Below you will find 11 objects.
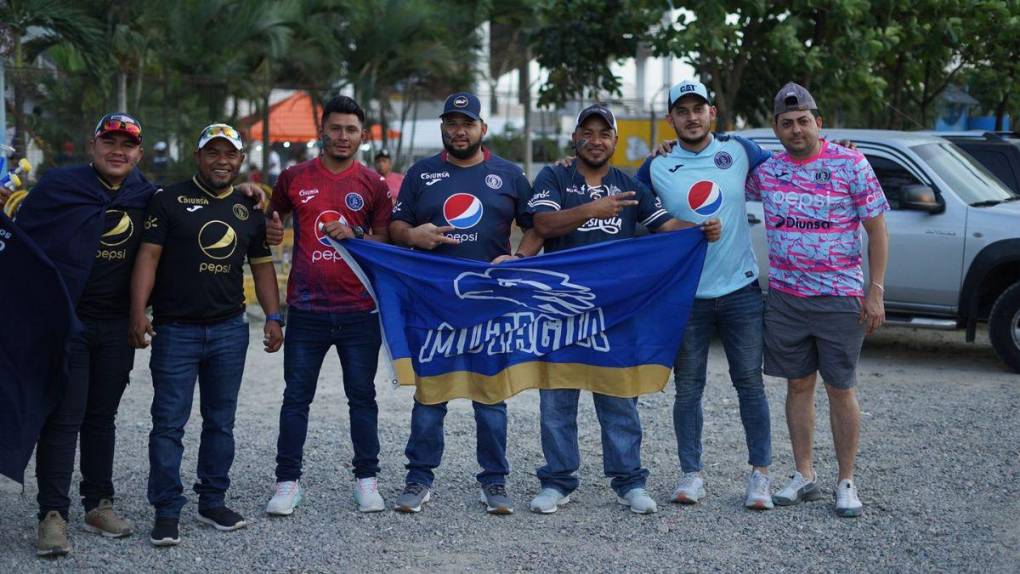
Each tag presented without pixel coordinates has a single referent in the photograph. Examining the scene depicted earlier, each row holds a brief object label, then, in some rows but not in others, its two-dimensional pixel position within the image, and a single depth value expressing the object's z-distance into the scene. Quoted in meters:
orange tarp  30.52
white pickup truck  10.37
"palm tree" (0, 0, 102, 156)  13.02
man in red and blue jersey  6.27
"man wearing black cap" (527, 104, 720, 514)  6.28
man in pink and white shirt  6.18
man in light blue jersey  6.34
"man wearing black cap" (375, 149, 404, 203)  16.39
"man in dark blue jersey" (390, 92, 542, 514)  6.25
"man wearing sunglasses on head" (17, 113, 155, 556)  5.70
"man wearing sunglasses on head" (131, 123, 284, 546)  5.86
